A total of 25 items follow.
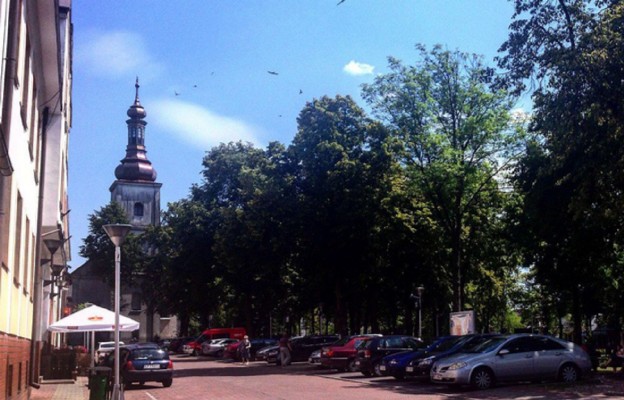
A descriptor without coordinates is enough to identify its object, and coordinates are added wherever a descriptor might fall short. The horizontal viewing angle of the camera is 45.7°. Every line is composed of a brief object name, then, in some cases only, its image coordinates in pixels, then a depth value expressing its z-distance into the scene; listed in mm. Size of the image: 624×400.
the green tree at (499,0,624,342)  20969
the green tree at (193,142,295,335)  40938
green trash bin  18594
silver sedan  21656
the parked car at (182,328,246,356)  63819
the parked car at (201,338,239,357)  59562
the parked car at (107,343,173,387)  25953
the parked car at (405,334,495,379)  24719
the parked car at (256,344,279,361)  46731
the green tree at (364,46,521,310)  39781
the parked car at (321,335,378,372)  32500
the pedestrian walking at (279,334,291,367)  42281
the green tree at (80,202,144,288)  81875
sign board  32250
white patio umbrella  27016
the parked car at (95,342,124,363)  48281
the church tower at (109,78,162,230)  96750
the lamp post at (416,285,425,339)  38688
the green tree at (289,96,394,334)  39062
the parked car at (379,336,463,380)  26938
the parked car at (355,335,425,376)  30259
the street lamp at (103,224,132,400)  17922
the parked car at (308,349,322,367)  39269
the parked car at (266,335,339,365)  44938
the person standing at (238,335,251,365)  47094
